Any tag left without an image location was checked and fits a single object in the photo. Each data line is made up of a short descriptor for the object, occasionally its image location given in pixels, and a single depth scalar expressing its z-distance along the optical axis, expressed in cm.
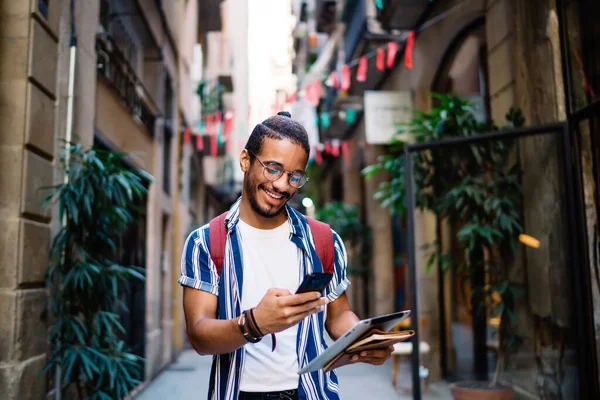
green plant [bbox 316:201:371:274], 1336
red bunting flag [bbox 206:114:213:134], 1602
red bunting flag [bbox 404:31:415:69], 881
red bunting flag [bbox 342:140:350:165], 1660
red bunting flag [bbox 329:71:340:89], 1076
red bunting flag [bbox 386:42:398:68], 1000
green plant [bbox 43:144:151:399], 432
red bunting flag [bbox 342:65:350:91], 1080
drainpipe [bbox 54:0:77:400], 466
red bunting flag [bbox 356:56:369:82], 1034
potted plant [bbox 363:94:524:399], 571
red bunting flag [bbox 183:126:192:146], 1380
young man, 203
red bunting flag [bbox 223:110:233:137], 1466
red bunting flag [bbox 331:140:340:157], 1675
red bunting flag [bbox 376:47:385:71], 1013
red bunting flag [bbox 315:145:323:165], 1736
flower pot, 556
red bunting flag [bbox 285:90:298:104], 1121
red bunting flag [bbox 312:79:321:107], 1061
